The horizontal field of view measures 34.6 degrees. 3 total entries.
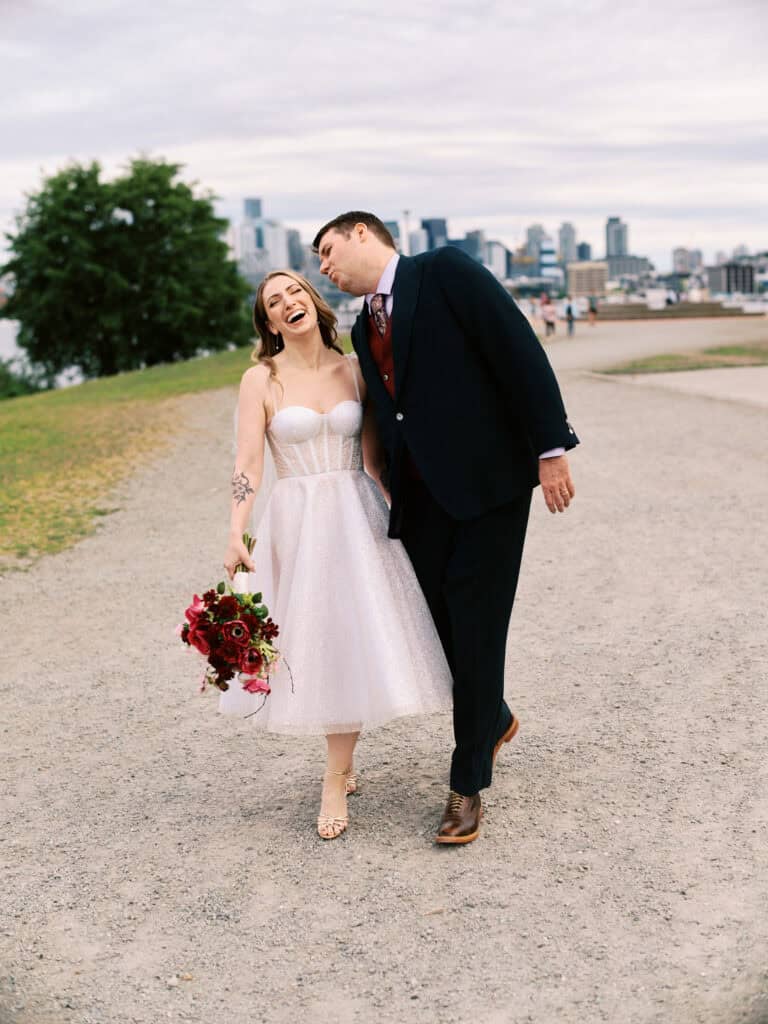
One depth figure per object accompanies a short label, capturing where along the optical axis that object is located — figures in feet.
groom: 12.71
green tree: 151.02
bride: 13.34
